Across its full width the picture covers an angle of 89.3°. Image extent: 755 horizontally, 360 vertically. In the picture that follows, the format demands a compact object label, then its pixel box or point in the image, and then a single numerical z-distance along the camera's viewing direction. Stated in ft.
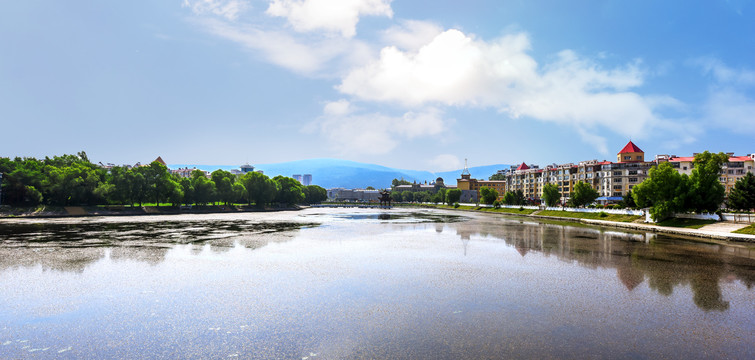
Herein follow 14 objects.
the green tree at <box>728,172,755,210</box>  183.21
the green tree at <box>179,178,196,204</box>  345.10
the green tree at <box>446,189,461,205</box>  605.31
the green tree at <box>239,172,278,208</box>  417.08
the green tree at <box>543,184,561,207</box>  362.12
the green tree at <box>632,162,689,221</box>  183.21
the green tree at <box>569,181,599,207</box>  315.37
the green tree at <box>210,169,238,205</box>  374.02
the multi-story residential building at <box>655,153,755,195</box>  368.89
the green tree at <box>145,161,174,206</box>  316.31
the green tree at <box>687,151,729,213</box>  178.09
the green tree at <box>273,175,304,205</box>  480.23
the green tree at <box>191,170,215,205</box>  351.67
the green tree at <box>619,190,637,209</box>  284.98
